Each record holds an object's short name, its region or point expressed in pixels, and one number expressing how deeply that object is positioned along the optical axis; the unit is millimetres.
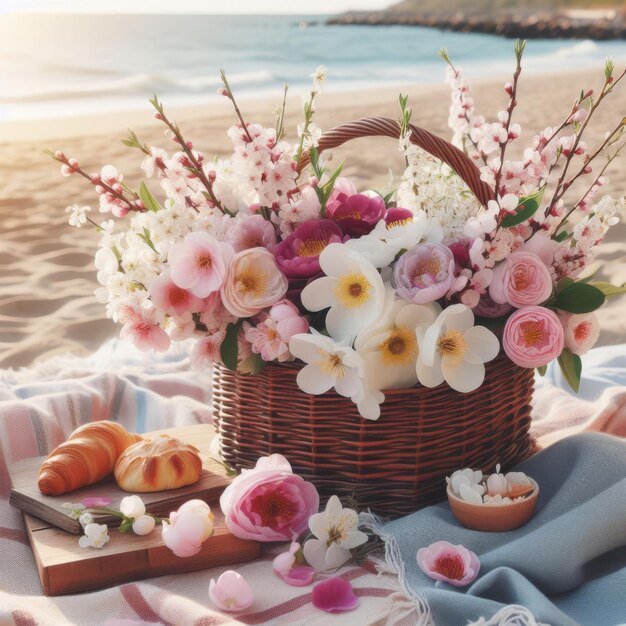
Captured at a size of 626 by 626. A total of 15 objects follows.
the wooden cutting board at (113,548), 958
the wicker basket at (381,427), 1052
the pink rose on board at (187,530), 966
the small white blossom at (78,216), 1006
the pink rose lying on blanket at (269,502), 1005
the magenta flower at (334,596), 913
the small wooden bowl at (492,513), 1034
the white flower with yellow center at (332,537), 979
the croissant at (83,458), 1073
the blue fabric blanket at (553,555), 897
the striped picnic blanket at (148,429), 910
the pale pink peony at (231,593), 914
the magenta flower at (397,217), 1091
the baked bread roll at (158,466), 1085
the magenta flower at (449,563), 946
